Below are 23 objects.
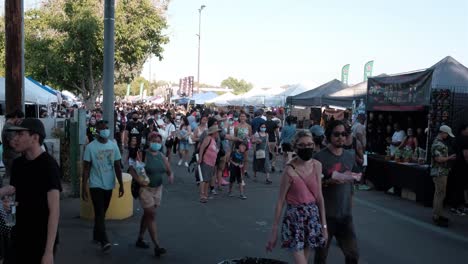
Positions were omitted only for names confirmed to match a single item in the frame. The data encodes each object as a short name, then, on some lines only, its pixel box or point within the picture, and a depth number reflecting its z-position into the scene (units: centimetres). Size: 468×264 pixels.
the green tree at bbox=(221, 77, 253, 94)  19320
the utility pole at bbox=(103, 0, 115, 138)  824
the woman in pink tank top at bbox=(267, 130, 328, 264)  421
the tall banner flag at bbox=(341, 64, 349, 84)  3341
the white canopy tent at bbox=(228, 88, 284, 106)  2727
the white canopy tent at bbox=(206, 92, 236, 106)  3440
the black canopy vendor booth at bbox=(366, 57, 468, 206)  1010
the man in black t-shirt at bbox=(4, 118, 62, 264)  336
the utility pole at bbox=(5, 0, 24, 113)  989
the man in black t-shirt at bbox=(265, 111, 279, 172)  1397
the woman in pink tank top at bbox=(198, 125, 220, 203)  960
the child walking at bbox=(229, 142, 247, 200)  1044
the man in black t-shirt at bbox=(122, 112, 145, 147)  1363
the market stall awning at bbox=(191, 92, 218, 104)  3984
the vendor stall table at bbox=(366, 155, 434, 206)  978
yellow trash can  789
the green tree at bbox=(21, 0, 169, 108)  2217
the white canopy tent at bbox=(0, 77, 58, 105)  1672
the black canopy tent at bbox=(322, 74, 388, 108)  1727
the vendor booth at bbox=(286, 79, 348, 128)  1953
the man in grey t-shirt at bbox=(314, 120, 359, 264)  462
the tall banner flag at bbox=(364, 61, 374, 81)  3186
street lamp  5056
